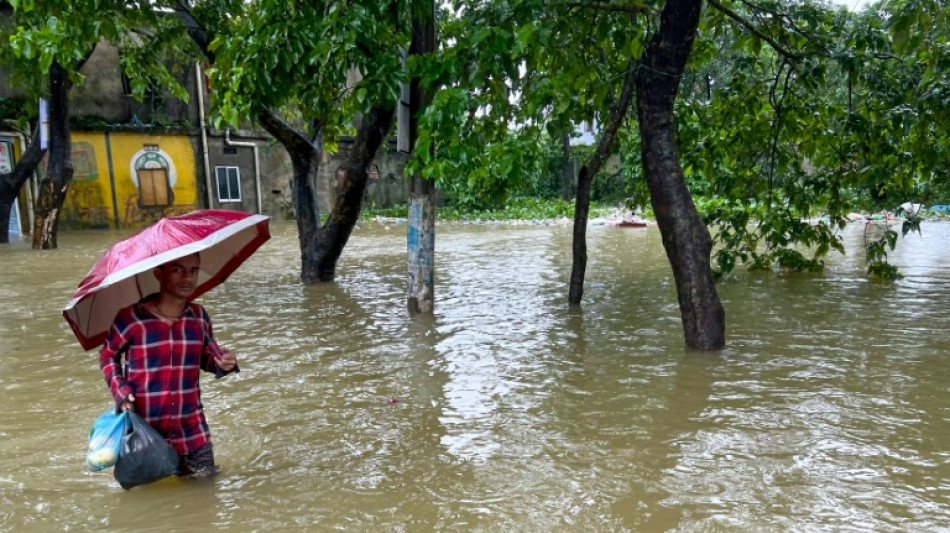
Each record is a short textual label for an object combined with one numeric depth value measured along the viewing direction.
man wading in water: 3.10
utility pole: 6.97
